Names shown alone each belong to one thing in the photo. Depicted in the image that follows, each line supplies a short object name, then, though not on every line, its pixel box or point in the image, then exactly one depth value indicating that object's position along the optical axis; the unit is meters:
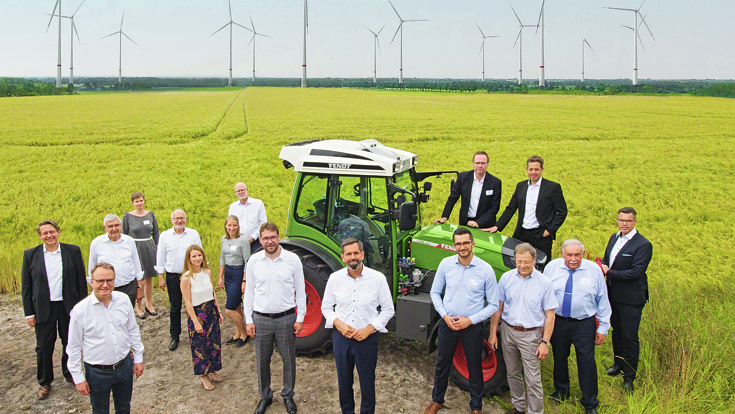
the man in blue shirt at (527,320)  5.08
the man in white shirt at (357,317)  4.84
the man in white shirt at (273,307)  5.32
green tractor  6.03
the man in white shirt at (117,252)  6.51
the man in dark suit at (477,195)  7.11
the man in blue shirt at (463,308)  5.14
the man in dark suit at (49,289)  5.75
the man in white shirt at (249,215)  7.73
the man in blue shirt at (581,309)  5.20
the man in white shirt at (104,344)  4.46
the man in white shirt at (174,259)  6.88
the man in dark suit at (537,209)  6.82
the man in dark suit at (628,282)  5.50
